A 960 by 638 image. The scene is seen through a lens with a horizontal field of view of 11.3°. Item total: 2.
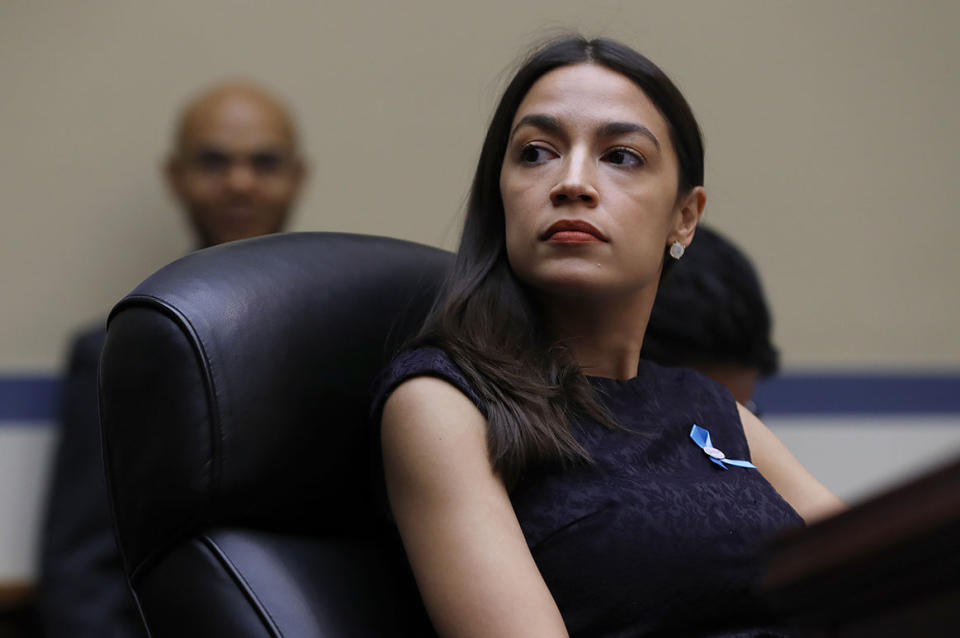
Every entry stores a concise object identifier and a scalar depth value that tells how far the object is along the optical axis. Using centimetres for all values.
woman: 311
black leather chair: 308
